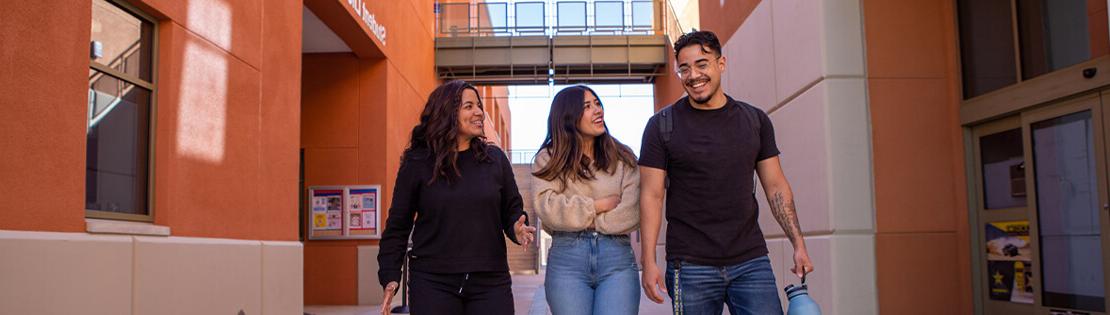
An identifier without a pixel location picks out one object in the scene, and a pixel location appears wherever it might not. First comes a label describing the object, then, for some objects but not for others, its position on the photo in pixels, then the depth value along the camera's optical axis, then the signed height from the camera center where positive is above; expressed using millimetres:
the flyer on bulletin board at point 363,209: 14516 +264
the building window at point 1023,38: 5984 +1184
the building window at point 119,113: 6328 +808
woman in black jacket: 3916 +42
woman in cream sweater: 4031 +65
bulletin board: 14508 +236
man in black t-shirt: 3869 +107
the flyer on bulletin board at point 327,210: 14555 +256
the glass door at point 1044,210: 5949 +35
